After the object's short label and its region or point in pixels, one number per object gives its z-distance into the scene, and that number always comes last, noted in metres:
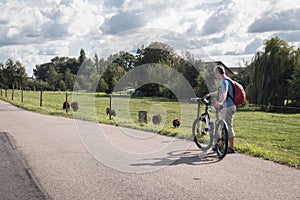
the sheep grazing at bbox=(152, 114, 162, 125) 16.33
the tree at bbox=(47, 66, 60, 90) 71.06
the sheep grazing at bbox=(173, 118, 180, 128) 15.71
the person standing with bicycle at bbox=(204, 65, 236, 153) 8.63
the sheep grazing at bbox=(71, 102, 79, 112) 23.11
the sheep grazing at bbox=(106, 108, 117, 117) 18.62
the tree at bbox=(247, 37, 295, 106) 43.34
